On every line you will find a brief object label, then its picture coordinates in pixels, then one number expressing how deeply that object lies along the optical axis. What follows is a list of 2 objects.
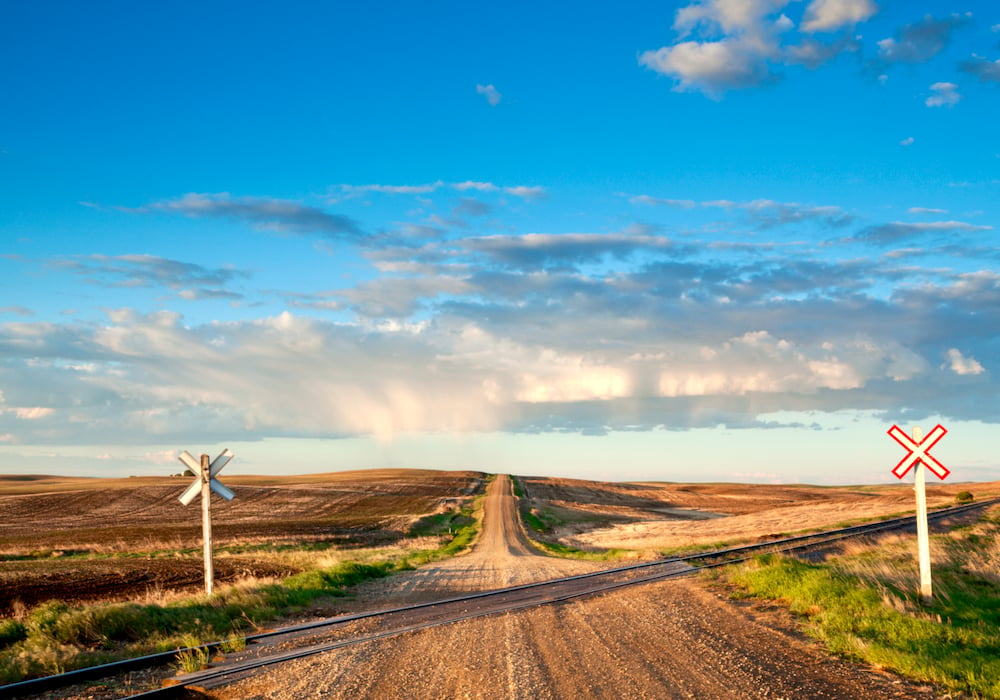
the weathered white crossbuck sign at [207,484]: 19.00
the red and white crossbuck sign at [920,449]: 14.59
